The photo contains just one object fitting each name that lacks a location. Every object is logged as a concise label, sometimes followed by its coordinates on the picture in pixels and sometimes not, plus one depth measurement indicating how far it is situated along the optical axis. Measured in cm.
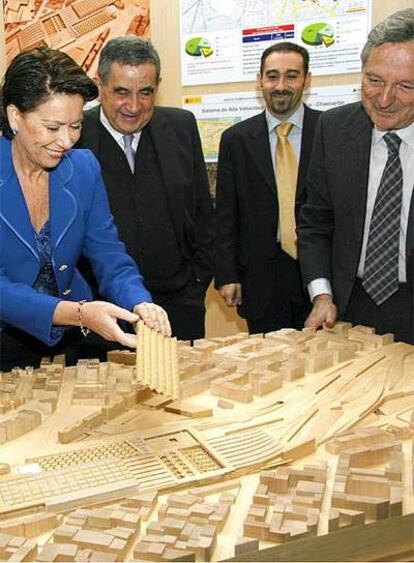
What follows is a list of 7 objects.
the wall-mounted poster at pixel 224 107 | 476
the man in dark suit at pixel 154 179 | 351
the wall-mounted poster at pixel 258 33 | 460
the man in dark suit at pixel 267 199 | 400
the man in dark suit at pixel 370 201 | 301
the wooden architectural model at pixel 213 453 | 153
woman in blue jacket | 248
